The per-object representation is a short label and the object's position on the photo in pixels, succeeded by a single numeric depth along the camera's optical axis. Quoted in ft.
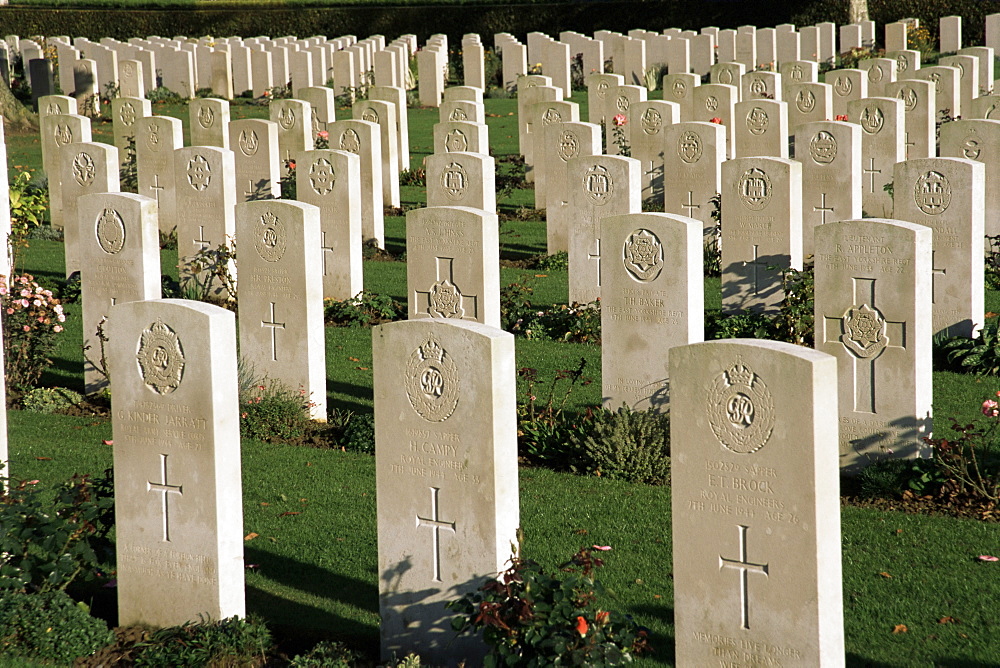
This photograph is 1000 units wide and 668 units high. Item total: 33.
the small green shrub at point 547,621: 16.07
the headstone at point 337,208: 38.24
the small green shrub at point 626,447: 25.34
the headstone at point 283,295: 29.09
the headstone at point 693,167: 42.06
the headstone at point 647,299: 26.30
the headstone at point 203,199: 38.17
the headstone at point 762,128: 49.70
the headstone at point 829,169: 40.37
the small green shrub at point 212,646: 17.98
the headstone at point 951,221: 31.86
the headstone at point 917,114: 52.90
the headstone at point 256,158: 47.93
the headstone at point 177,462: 18.78
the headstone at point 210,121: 54.65
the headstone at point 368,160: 47.21
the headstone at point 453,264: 28.63
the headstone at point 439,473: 18.10
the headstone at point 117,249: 29.32
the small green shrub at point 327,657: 17.44
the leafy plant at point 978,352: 31.19
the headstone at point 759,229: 33.96
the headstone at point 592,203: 36.14
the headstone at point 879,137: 46.91
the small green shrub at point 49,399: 30.63
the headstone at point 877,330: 24.44
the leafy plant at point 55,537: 19.26
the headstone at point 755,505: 16.08
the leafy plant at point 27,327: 30.53
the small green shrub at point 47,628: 18.24
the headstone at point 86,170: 40.42
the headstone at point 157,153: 45.80
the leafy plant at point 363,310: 37.58
